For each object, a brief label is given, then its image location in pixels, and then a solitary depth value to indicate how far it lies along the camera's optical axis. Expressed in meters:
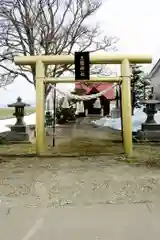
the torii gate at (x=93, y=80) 5.84
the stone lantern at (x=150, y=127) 9.08
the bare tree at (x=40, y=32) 12.63
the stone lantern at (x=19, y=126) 9.06
